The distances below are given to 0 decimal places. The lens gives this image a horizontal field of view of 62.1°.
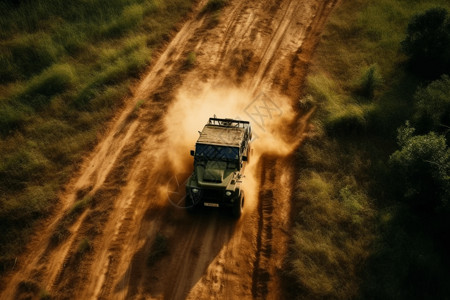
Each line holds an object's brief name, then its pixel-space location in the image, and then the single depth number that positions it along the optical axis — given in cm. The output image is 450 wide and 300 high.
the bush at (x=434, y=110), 1490
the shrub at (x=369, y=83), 1700
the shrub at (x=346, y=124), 1552
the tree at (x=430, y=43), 1794
